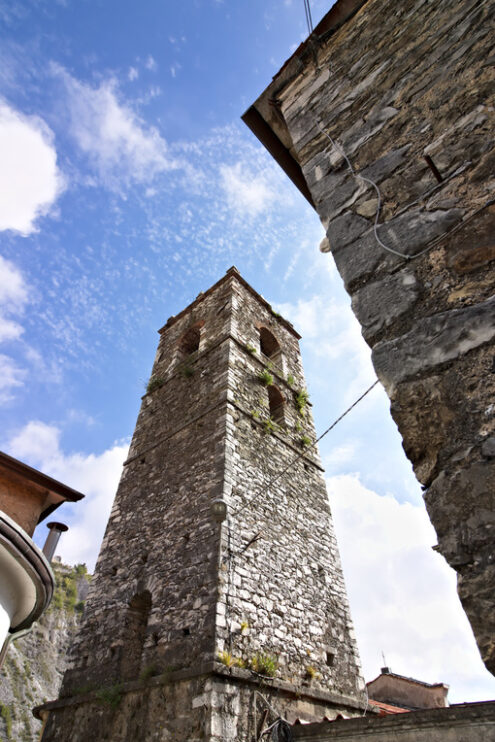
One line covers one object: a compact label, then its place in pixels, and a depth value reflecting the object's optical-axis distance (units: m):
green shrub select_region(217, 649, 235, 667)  4.66
